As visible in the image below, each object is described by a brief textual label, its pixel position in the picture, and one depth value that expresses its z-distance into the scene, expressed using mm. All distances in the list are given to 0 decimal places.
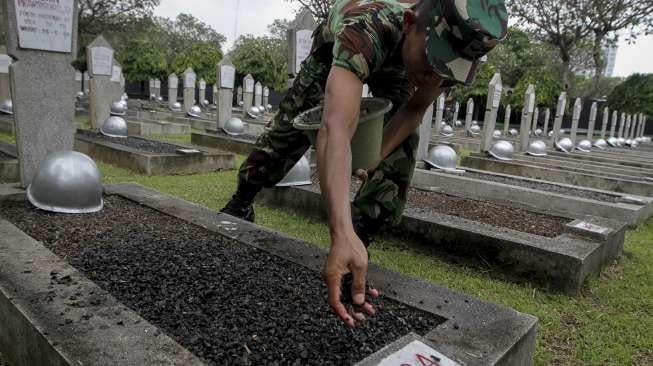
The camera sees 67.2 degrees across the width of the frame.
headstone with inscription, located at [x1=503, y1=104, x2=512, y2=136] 21075
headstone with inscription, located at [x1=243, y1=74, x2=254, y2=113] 17094
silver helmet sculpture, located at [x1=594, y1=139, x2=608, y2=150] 16742
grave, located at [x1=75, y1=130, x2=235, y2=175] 7012
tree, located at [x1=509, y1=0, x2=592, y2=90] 21844
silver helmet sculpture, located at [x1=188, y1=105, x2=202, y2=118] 17484
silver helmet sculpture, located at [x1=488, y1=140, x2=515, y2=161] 9797
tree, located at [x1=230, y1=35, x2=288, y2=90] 34469
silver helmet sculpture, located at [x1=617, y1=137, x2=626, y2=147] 20266
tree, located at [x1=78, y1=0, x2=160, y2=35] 20469
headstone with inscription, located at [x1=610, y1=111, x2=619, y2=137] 23125
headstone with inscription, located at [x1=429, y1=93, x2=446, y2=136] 18578
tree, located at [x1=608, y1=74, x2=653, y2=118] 30312
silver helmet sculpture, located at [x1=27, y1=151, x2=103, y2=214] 3510
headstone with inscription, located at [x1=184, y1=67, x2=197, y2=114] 17266
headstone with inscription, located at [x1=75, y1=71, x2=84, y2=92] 27059
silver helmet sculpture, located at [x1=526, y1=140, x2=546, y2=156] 10955
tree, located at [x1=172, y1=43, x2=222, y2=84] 36344
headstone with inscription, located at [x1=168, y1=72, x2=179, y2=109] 20245
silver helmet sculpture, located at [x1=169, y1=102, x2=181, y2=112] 20609
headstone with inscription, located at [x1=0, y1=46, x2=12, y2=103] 12250
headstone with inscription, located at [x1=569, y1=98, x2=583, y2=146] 15901
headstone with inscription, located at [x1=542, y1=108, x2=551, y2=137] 23805
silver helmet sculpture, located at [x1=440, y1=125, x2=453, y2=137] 18281
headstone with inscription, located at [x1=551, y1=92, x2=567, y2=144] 14891
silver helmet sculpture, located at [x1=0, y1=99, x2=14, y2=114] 11828
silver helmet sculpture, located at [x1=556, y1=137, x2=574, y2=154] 13492
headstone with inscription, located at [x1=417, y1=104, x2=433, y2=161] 8080
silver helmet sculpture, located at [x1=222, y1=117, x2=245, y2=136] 11312
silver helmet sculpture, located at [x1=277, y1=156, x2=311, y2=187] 5164
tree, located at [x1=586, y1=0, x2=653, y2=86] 20828
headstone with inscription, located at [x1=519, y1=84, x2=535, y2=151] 12508
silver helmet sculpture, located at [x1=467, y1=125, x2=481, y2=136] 19566
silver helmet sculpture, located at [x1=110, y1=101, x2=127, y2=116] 12891
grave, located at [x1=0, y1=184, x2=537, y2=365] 1791
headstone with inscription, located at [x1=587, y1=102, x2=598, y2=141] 18219
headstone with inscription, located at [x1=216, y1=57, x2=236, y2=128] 11773
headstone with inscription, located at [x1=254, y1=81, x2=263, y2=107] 24197
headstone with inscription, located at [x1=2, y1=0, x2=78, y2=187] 4172
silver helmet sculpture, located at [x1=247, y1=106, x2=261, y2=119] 18191
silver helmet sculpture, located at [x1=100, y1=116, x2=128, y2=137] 9344
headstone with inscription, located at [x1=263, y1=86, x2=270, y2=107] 29856
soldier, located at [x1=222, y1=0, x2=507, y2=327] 1309
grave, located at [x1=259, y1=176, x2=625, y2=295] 3410
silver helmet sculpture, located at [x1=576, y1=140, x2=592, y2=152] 14875
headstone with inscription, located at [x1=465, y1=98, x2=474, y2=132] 19828
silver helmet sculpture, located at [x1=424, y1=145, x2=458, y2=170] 7381
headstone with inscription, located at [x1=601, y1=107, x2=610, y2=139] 20553
